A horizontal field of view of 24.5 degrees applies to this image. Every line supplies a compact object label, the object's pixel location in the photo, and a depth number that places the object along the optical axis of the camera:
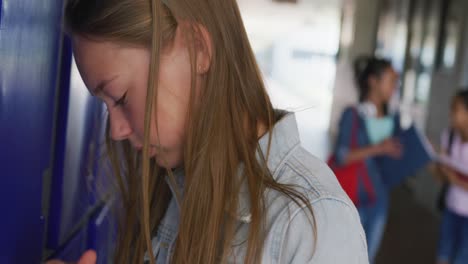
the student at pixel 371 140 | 5.05
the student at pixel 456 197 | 5.14
